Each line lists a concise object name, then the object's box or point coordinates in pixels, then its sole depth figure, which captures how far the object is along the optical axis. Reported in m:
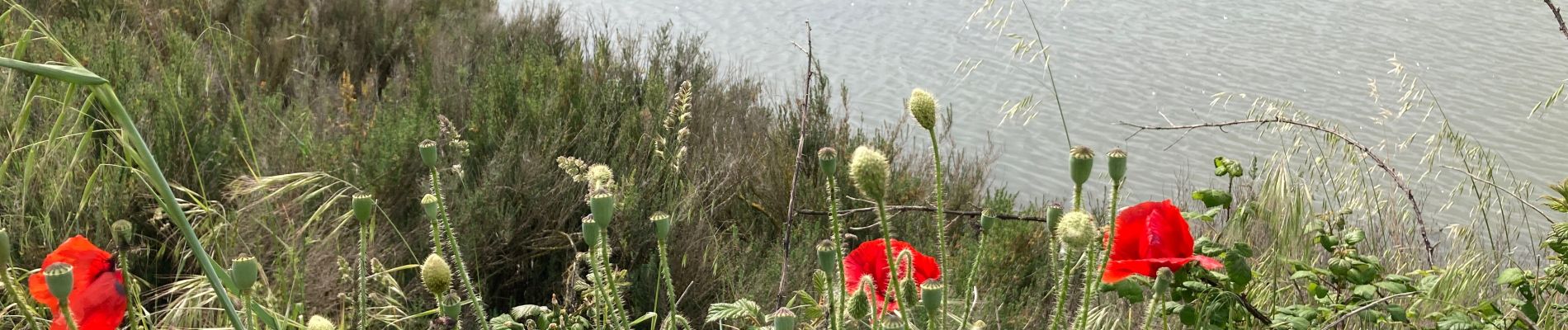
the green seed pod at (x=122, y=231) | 1.63
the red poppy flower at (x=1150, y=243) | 1.81
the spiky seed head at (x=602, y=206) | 1.68
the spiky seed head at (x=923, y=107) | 1.70
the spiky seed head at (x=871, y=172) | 1.64
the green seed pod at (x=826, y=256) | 1.66
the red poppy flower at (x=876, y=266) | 1.84
